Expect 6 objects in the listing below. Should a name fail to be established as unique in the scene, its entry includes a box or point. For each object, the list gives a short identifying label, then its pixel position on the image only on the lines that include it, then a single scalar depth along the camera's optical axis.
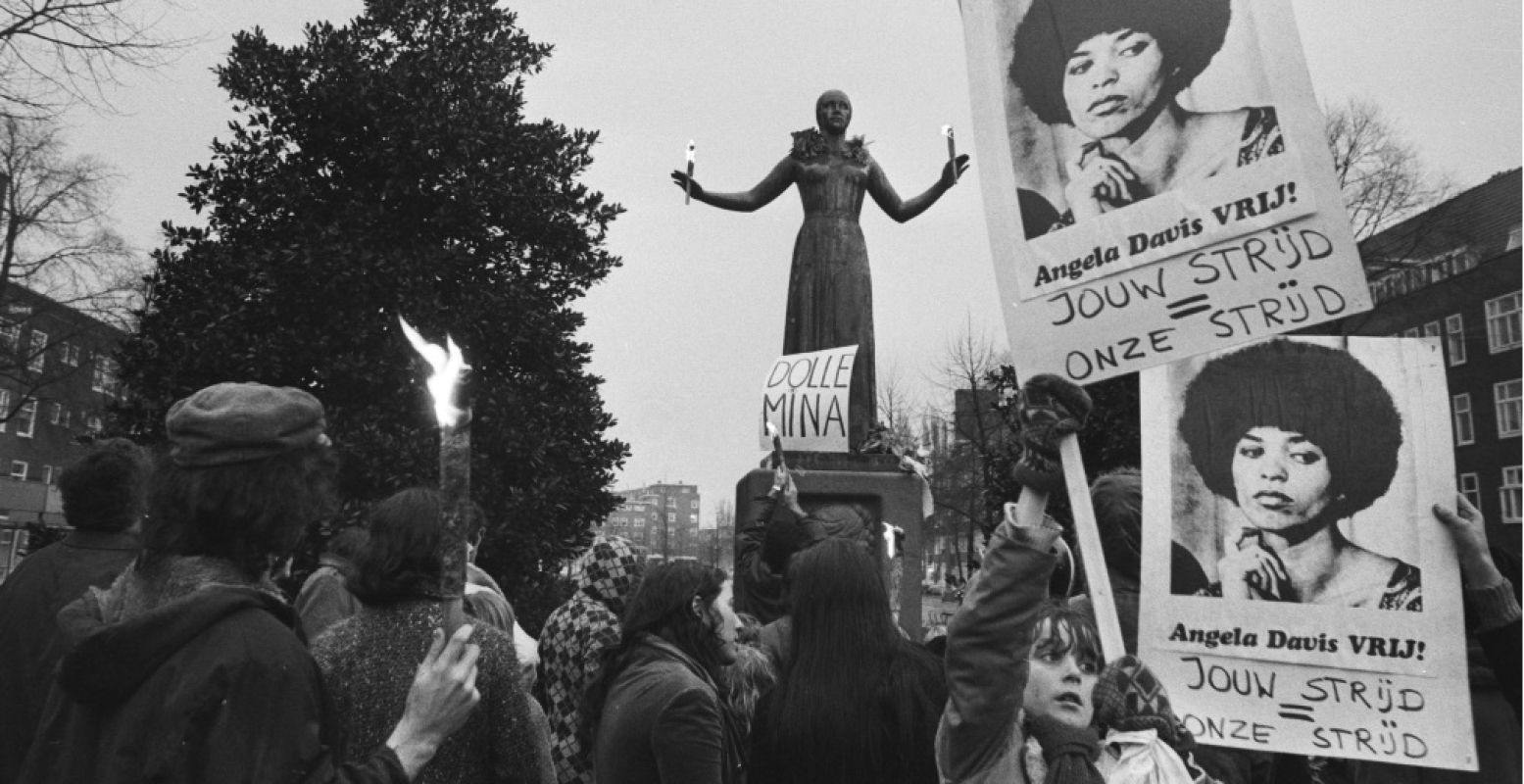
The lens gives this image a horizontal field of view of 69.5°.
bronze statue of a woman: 9.08
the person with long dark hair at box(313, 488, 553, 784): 2.41
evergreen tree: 10.48
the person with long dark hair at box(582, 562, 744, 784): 2.68
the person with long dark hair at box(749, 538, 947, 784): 2.78
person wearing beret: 1.45
